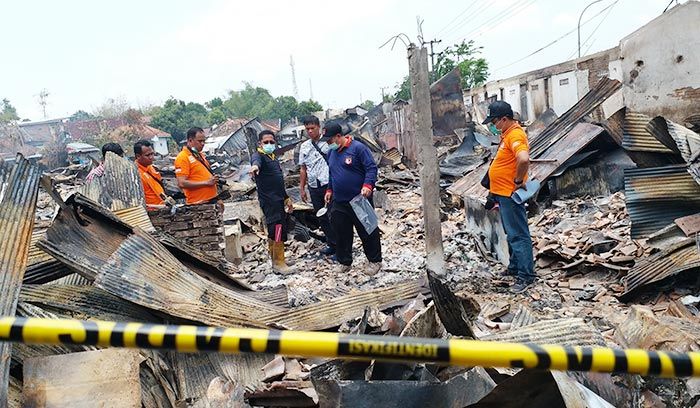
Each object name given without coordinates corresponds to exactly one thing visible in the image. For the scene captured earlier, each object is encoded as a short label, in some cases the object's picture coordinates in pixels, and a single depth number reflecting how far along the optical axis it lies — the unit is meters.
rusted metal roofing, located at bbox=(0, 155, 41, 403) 2.75
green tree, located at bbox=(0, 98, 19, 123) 58.19
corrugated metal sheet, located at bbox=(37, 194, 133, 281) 3.55
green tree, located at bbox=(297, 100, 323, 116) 40.45
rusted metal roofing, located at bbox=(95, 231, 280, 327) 3.36
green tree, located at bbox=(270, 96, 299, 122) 43.44
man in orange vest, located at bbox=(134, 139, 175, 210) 5.85
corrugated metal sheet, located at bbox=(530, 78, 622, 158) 7.99
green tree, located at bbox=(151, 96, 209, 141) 39.97
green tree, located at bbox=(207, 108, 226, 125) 43.91
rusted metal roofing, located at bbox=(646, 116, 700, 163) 4.70
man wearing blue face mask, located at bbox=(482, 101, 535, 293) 4.47
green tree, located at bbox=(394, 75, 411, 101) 35.78
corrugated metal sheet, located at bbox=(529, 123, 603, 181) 7.42
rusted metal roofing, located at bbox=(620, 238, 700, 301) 3.94
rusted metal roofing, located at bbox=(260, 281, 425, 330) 3.72
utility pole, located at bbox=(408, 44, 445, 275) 4.81
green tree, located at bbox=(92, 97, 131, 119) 60.03
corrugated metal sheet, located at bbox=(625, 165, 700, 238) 4.78
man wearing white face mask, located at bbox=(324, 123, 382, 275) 5.46
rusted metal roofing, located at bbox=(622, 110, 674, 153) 5.21
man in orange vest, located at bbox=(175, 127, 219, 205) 5.80
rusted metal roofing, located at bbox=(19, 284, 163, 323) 3.25
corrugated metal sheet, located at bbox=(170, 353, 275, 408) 3.06
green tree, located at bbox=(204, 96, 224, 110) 53.38
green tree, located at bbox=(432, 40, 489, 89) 34.09
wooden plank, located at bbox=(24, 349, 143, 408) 2.44
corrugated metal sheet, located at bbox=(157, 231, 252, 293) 4.46
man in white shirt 6.22
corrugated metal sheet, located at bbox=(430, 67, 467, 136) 17.38
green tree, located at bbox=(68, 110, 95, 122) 68.88
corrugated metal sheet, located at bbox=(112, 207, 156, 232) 5.24
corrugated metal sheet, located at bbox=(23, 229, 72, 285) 3.65
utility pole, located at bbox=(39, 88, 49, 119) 69.50
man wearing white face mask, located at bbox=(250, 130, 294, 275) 6.00
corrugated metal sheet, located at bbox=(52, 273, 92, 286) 4.02
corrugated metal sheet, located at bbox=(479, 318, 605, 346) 2.56
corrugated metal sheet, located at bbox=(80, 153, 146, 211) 5.62
